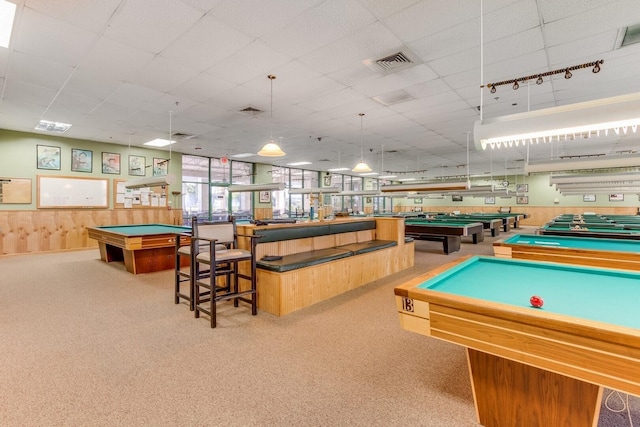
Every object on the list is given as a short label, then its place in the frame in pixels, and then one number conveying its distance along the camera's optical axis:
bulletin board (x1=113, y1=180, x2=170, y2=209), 9.75
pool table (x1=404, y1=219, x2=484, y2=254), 8.12
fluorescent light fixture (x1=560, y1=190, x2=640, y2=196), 8.56
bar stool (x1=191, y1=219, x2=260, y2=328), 3.54
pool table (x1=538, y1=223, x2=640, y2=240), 5.02
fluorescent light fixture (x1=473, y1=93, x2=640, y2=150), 1.66
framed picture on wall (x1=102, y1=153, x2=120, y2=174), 9.54
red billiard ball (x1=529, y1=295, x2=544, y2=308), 1.54
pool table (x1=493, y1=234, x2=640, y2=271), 3.08
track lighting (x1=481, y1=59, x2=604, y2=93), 2.23
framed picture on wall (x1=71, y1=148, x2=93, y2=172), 9.02
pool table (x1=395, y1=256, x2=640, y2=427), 1.25
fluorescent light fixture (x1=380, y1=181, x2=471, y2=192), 7.73
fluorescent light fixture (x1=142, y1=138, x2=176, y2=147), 9.14
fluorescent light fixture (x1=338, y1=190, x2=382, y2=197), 10.84
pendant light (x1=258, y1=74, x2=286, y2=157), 5.06
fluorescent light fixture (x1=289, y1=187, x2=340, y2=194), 9.15
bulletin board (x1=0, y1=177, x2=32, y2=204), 8.00
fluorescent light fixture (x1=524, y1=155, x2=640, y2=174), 4.35
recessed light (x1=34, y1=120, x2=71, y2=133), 7.40
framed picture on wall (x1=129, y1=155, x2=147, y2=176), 10.07
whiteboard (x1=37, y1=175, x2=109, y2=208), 8.57
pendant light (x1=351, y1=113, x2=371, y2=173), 7.18
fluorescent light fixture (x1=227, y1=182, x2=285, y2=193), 7.46
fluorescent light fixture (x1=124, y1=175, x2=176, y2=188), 5.96
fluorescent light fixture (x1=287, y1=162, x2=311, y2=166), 13.75
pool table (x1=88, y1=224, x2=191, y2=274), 5.72
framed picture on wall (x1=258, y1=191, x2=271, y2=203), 13.62
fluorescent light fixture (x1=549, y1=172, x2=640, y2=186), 5.93
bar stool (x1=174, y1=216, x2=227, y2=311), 3.80
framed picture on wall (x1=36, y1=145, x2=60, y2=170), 8.49
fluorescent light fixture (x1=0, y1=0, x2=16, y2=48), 3.13
